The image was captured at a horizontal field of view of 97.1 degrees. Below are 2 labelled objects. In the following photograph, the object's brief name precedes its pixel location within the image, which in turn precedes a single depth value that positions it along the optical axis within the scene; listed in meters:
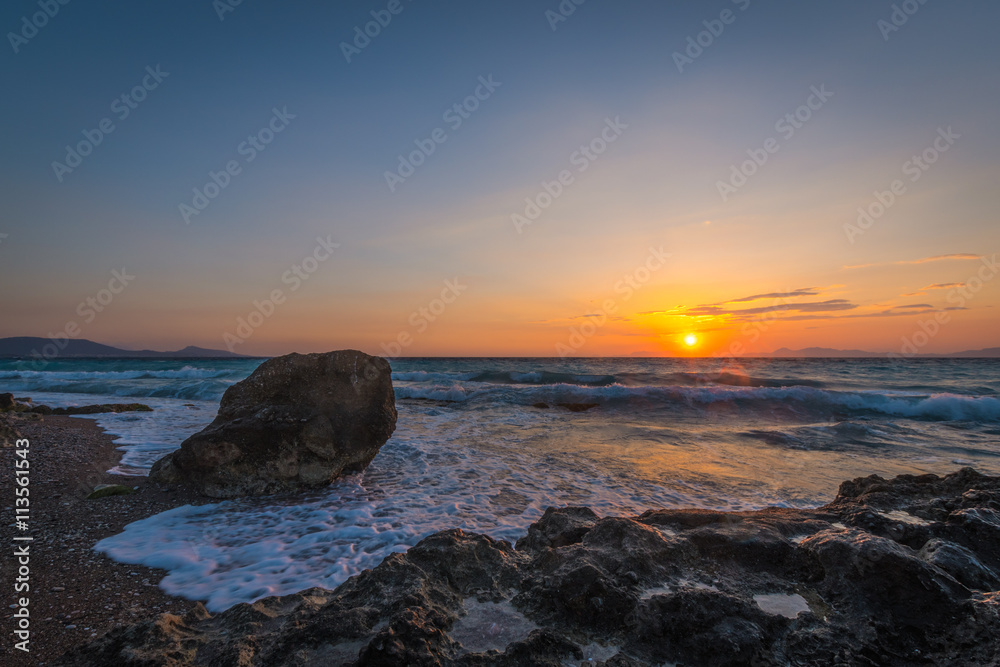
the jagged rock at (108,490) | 5.52
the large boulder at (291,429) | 5.88
